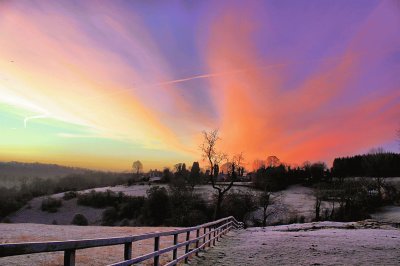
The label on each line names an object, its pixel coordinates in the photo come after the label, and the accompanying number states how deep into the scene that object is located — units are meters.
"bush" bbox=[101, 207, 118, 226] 111.50
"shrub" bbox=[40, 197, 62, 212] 130.59
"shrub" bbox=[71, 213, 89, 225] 102.49
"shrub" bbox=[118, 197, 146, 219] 115.94
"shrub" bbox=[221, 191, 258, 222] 86.19
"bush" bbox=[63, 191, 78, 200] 144.12
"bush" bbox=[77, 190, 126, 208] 133.38
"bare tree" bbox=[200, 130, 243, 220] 58.88
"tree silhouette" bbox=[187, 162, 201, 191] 108.88
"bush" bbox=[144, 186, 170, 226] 103.31
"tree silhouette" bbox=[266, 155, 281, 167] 178.62
